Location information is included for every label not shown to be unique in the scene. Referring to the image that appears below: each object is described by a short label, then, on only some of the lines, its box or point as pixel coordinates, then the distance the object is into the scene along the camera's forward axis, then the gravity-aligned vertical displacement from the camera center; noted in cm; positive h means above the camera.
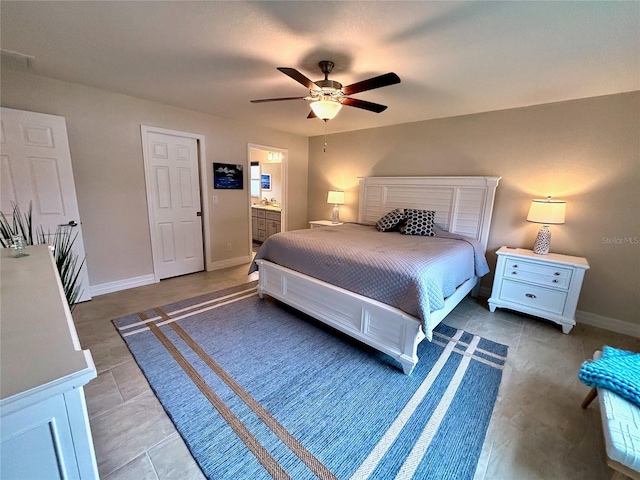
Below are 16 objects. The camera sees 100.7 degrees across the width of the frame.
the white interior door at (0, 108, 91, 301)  245 +9
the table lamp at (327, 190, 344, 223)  462 -17
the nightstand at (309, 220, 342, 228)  472 -61
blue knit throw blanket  130 -91
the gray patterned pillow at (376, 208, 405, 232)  366 -40
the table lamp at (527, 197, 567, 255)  262 -18
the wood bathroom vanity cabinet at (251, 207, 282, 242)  555 -78
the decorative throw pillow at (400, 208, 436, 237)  341 -40
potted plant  178 -56
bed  197 -86
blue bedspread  195 -62
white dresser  57 -49
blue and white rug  135 -135
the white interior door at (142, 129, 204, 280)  348 -25
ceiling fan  181 +73
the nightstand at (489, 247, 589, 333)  256 -88
